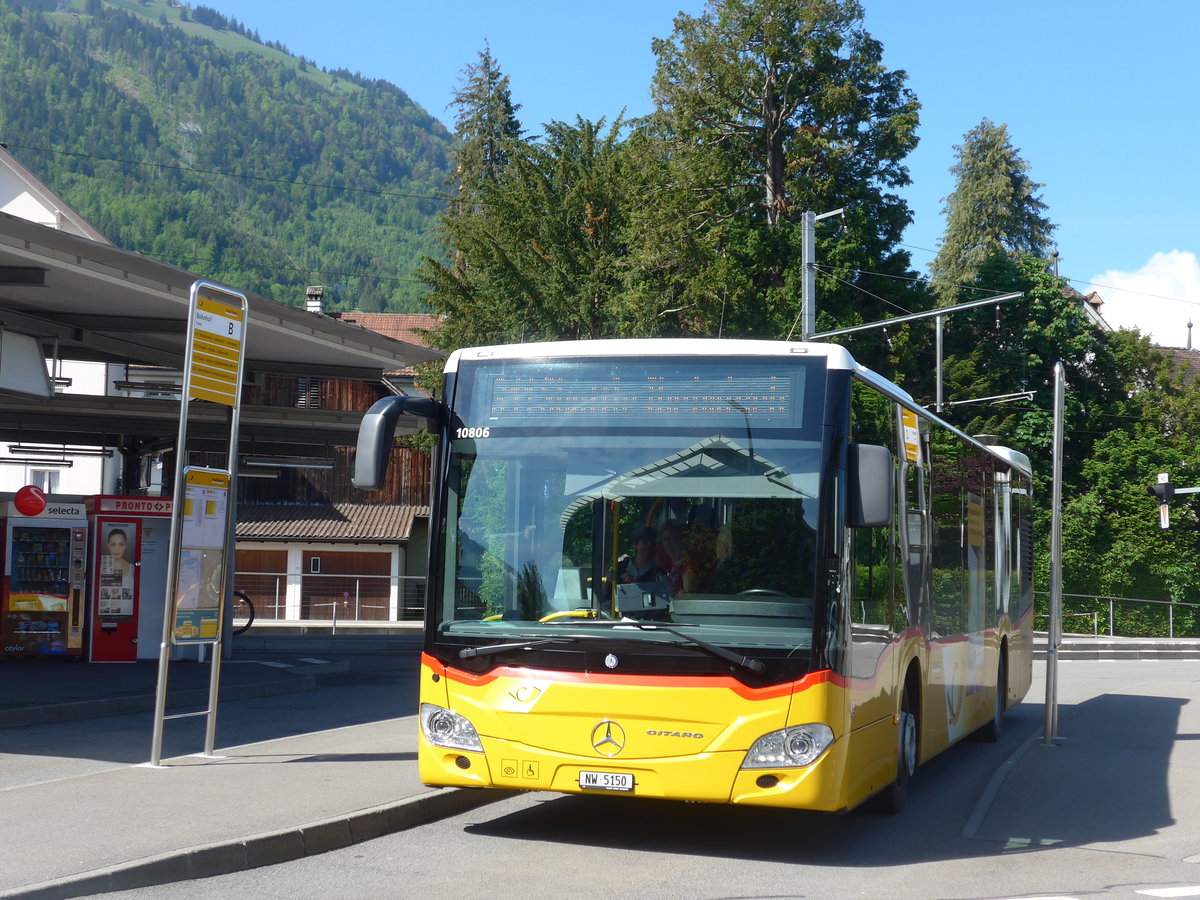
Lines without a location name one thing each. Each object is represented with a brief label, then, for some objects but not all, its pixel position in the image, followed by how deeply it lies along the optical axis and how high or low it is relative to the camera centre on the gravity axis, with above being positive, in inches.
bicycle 933.4 -31.7
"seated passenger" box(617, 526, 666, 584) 308.5 +4.6
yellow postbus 299.4 +2.8
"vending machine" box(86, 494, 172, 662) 764.0 -5.5
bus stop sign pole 403.5 +18.3
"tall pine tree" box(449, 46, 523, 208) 2236.7 +717.9
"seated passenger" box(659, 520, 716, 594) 309.4 +5.9
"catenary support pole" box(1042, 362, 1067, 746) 564.1 +6.7
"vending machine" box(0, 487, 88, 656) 770.8 -9.9
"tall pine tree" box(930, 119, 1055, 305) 2586.1 +703.9
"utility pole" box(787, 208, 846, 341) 1068.5 +240.7
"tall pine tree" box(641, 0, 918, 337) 1572.3 +492.9
